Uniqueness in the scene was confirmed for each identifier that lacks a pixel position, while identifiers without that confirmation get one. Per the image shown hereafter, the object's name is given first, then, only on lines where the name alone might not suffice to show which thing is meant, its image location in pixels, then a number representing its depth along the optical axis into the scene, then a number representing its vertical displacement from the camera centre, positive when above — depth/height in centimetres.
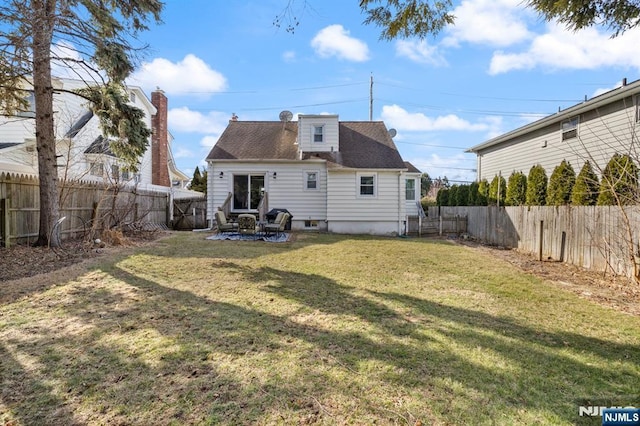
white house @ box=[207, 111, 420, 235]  1502 +114
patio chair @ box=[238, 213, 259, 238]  1205 -66
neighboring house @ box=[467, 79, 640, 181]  1036 +284
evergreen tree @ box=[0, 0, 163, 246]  689 +334
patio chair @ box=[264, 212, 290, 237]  1228 -74
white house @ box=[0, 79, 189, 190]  1291 +298
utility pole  2945 +954
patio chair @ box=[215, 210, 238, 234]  1205 -67
